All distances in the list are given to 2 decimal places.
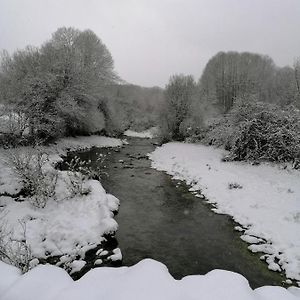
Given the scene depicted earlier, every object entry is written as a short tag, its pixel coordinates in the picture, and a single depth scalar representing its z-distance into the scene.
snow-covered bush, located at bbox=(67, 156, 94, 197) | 12.48
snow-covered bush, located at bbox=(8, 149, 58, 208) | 11.60
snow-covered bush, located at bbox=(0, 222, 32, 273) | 6.02
